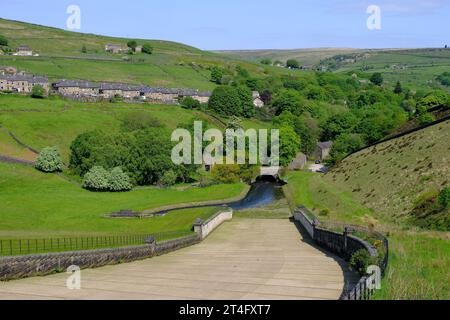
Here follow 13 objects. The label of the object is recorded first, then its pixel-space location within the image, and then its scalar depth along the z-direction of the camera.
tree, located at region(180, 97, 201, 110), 152.00
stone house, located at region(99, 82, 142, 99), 163.00
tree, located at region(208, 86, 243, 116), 158.16
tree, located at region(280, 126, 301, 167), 110.62
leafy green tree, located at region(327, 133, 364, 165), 105.28
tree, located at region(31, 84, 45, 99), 137.25
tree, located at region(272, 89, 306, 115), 165.73
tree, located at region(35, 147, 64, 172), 87.94
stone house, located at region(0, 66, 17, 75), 169.41
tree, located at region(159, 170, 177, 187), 88.62
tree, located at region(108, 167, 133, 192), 83.27
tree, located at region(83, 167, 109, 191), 82.12
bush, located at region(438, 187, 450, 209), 42.72
